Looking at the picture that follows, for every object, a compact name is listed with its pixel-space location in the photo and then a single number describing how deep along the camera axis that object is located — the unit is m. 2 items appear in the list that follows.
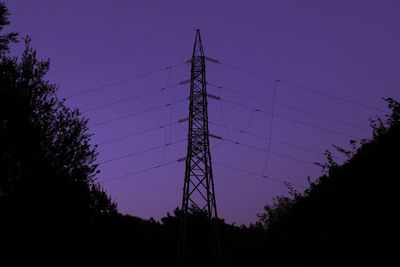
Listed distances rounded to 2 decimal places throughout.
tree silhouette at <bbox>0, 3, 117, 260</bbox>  19.86
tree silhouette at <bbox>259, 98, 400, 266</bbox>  13.51
